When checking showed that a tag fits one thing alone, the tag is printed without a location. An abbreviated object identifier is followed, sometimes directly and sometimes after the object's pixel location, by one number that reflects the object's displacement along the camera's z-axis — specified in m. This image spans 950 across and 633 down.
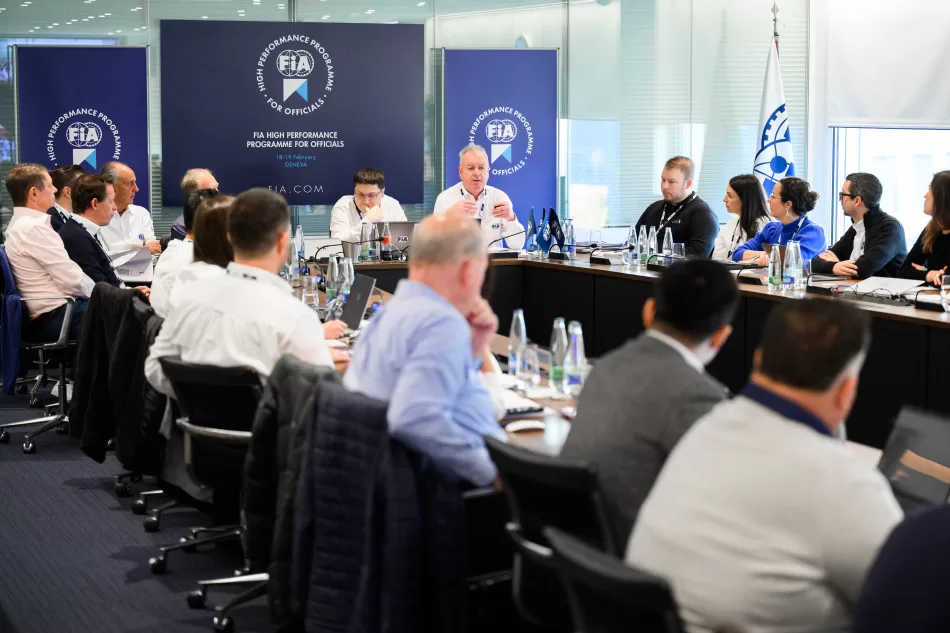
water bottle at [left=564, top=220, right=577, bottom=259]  7.50
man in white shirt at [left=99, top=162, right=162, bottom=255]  8.14
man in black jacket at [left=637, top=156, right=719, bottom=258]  7.47
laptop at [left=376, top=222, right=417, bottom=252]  7.55
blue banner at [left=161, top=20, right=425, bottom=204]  8.90
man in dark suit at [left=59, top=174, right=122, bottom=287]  6.53
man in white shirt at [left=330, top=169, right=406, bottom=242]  8.31
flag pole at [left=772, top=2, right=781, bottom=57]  9.60
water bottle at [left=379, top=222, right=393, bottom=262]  7.46
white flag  9.41
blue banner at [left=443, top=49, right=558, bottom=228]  9.34
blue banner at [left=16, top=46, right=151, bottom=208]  8.73
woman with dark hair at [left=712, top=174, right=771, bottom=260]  7.31
